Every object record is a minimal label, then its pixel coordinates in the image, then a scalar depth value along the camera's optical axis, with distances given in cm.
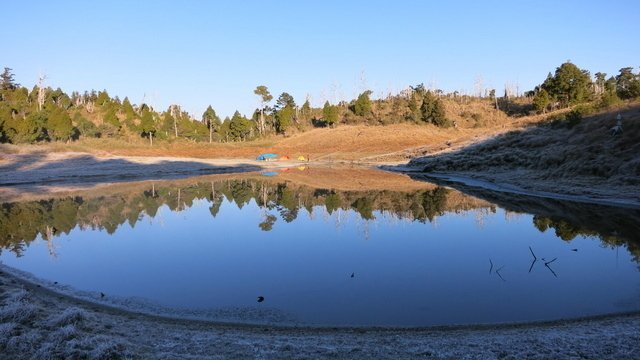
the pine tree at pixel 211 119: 10069
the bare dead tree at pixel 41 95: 8956
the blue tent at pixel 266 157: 7155
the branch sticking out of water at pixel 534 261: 1302
